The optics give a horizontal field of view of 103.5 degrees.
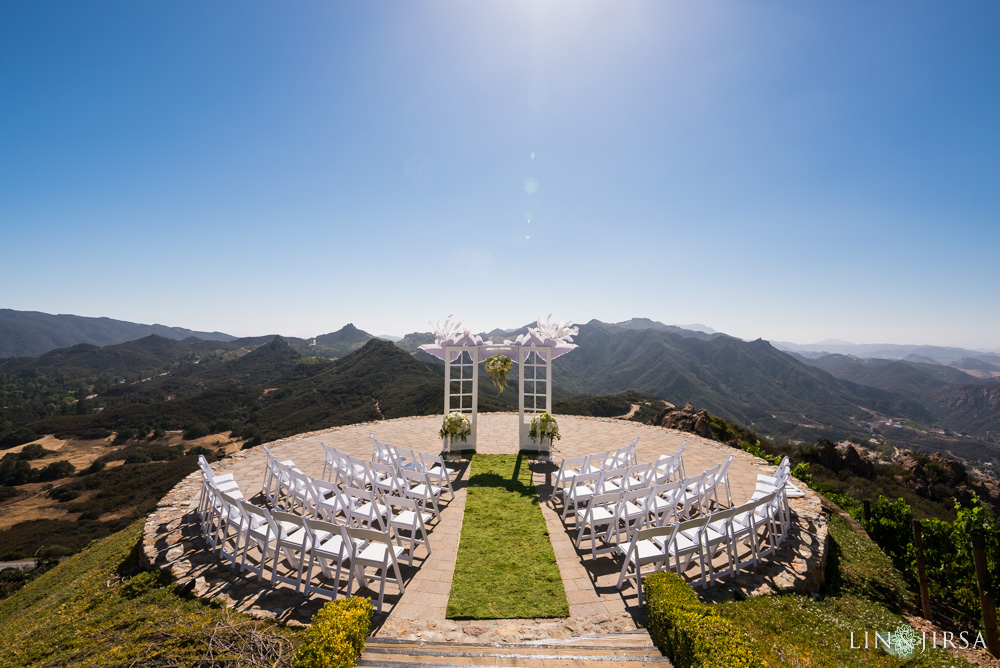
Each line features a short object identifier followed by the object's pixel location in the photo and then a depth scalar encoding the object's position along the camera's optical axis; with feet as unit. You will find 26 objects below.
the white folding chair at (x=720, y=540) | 13.99
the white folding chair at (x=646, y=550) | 13.34
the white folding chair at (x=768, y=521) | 15.99
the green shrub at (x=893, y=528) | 19.47
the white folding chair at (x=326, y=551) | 12.69
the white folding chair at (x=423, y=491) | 19.99
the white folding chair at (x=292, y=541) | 13.53
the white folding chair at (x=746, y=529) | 14.78
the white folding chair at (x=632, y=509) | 15.58
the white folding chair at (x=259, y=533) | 13.99
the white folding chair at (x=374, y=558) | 12.71
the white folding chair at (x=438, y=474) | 22.53
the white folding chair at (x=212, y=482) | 18.70
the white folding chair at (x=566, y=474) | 21.94
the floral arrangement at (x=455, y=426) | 31.17
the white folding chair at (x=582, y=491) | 19.03
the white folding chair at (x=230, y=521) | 14.93
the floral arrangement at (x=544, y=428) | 31.17
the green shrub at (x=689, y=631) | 8.41
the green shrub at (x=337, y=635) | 8.46
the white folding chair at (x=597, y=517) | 16.53
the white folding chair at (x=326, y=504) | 16.76
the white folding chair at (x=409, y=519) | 15.56
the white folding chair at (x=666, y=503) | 16.04
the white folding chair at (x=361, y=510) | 15.71
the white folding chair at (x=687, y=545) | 13.50
